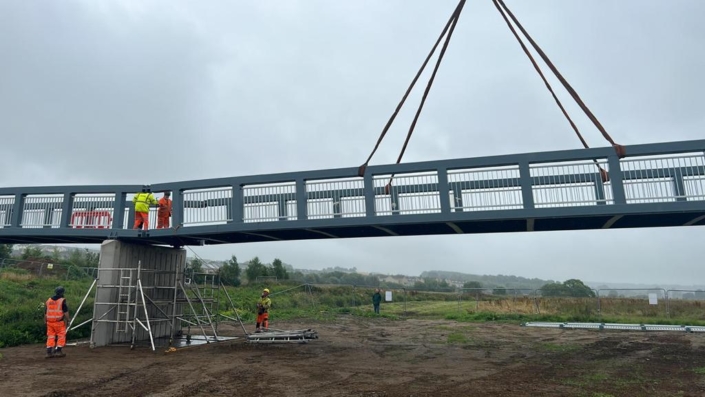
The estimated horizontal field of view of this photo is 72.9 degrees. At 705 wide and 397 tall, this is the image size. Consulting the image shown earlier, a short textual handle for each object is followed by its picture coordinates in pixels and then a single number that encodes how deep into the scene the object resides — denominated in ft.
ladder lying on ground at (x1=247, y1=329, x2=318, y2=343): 50.11
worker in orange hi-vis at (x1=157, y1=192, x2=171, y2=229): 49.39
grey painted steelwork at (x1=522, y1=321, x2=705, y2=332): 65.26
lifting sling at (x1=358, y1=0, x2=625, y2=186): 38.22
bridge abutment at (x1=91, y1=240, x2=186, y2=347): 47.67
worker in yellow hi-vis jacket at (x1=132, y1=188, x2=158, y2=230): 48.91
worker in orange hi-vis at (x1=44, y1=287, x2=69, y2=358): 41.08
